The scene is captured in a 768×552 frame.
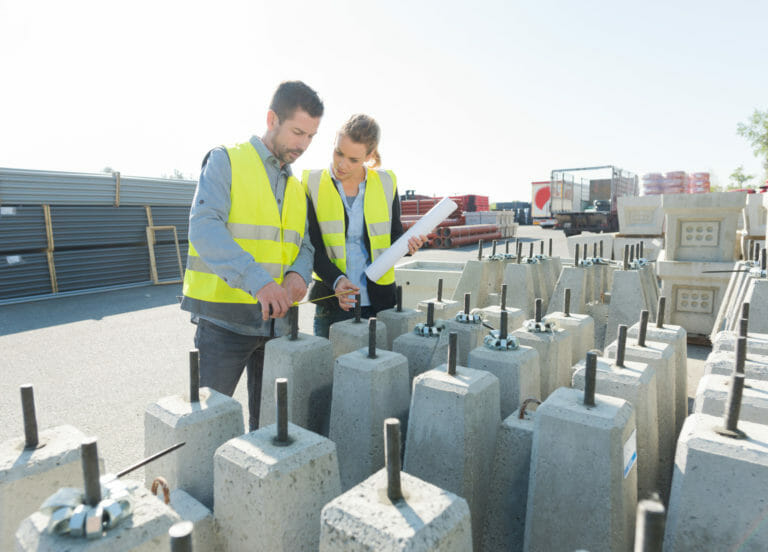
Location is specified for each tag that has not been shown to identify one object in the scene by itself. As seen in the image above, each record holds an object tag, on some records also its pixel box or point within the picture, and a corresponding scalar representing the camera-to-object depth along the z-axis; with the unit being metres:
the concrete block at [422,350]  1.93
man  1.90
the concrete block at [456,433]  1.30
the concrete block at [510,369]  1.62
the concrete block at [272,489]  0.97
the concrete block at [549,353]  1.94
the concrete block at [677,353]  2.05
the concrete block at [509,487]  1.37
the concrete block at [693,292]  4.29
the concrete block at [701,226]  4.20
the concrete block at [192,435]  1.24
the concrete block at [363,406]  1.49
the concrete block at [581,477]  1.12
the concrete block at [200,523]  1.08
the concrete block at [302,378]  1.65
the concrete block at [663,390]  1.75
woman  2.54
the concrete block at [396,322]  2.27
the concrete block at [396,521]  0.77
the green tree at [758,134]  32.88
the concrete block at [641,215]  7.20
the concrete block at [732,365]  1.56
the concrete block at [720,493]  0.98
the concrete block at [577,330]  2.32
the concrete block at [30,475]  1.03
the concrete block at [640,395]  1.45
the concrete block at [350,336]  1.93
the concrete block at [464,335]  2.07
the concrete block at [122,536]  0.77
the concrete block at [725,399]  1.32
